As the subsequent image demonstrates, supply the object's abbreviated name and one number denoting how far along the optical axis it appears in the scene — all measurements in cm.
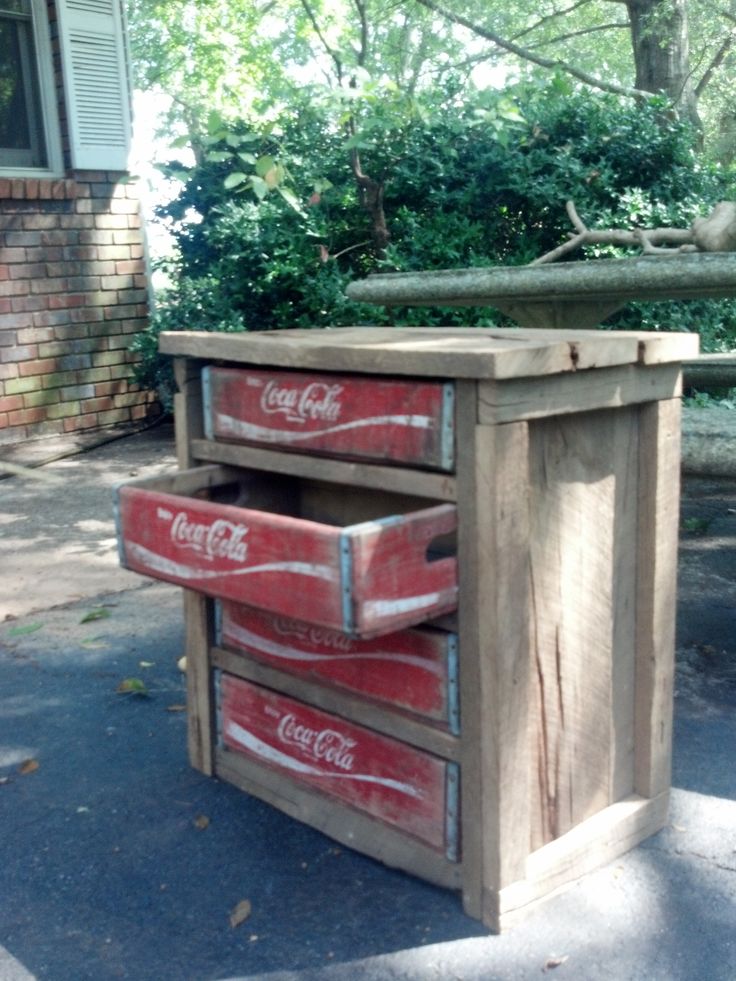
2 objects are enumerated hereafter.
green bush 709
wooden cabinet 202
